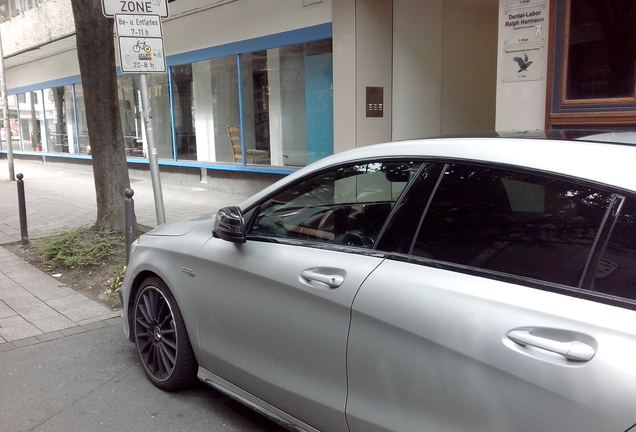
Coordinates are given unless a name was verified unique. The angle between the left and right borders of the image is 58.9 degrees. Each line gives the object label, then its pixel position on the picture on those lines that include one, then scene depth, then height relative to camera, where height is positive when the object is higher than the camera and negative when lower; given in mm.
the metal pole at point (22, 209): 8118 -1183
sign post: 5598 +846
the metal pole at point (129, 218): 6031 -990
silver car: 1855 -694
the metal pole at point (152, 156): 5902 -336
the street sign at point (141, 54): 5665 +710
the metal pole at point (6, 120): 17062 +207
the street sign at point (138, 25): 5592 +991
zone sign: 5527 +1161
